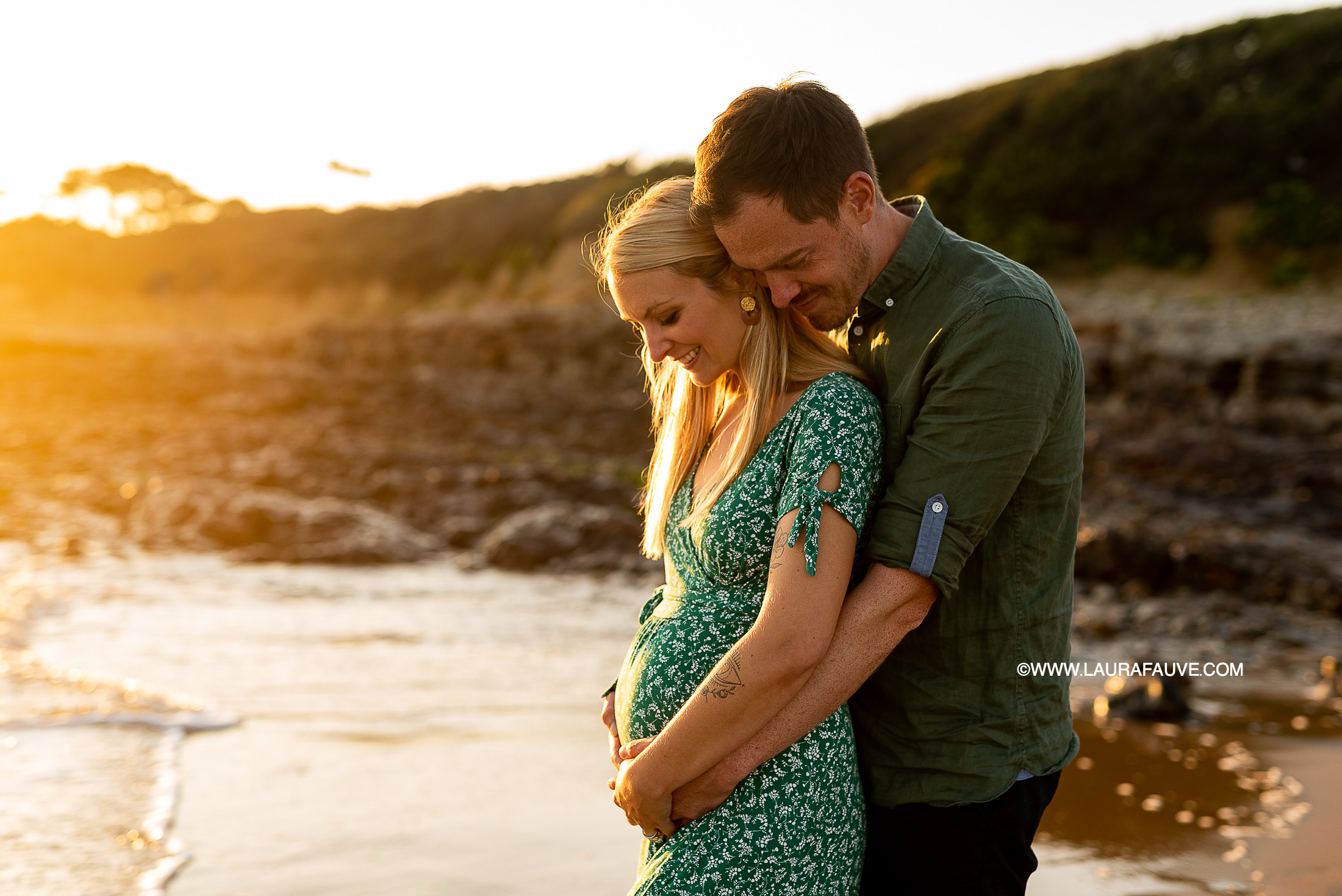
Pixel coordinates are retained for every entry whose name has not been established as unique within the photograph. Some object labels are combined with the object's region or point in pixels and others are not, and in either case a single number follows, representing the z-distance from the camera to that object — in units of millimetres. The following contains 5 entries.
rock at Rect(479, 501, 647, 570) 9953
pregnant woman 1819
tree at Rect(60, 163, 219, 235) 48906
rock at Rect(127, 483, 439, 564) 10445
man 1769
